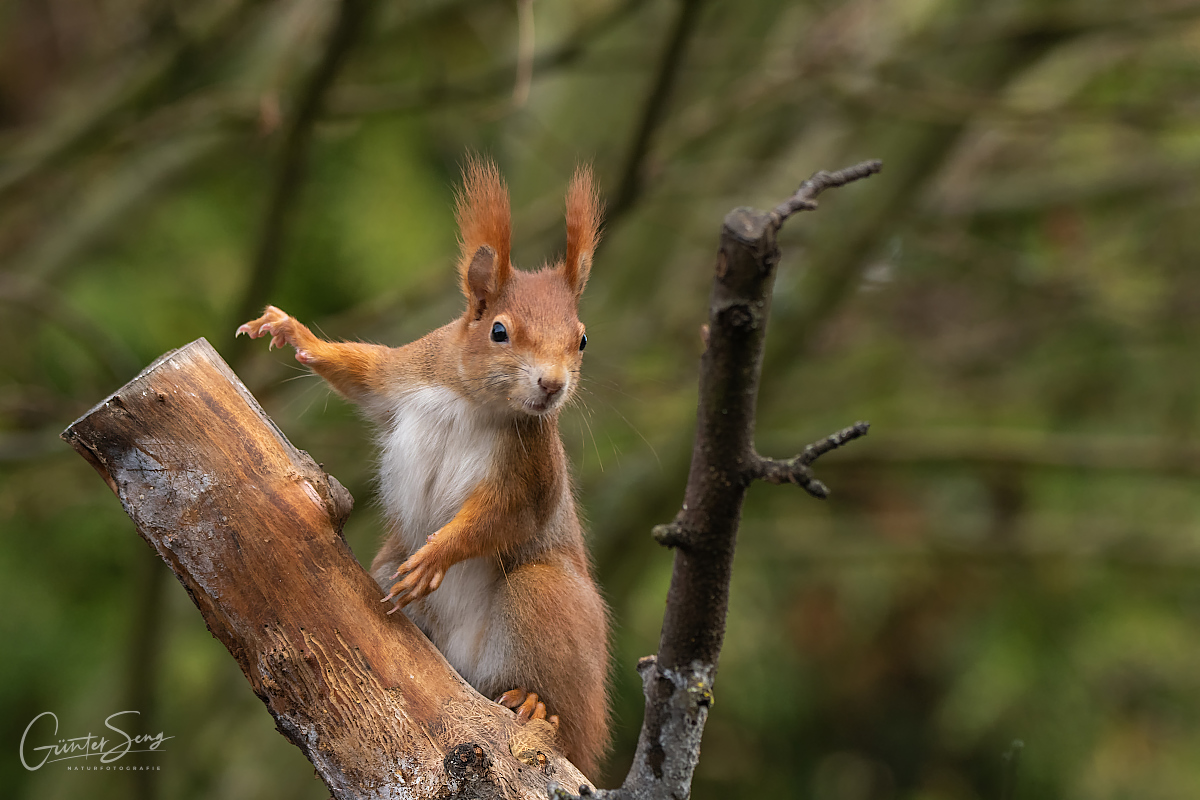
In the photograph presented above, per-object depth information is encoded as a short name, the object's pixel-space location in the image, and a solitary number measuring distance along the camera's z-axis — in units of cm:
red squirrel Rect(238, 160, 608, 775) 427
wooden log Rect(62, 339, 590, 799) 350
